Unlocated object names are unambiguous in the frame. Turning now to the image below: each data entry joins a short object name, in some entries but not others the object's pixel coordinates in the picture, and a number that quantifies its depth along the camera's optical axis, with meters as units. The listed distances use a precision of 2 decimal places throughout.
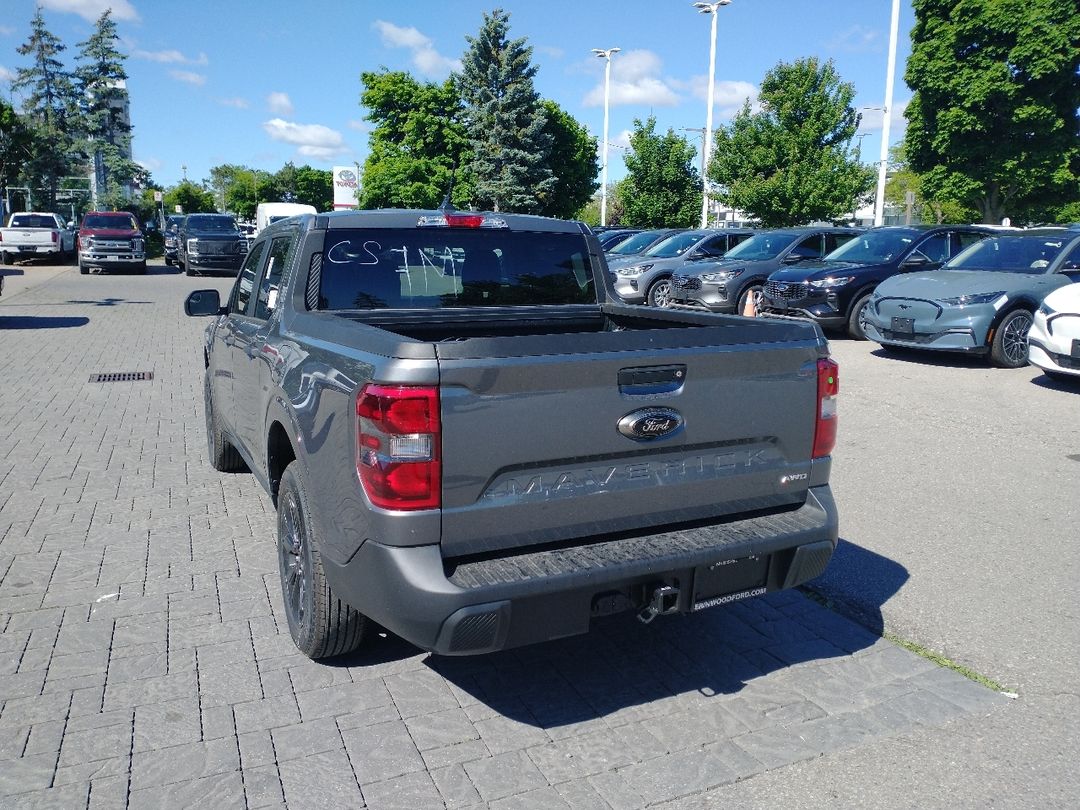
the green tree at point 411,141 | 54.78
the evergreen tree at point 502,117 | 48.78
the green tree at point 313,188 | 132.70
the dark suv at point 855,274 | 13.66
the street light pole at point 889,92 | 27.74
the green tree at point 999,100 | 26.80
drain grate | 10.44
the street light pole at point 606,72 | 53.81
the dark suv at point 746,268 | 15.72
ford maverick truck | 2.88
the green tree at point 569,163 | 57.25
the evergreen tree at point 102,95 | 65.62
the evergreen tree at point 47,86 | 63.44
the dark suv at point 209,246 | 29.62
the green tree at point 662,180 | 35.22
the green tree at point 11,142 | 42.93
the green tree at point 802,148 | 26.98
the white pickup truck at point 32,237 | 30.52
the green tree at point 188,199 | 104.75
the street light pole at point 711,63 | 38.38
